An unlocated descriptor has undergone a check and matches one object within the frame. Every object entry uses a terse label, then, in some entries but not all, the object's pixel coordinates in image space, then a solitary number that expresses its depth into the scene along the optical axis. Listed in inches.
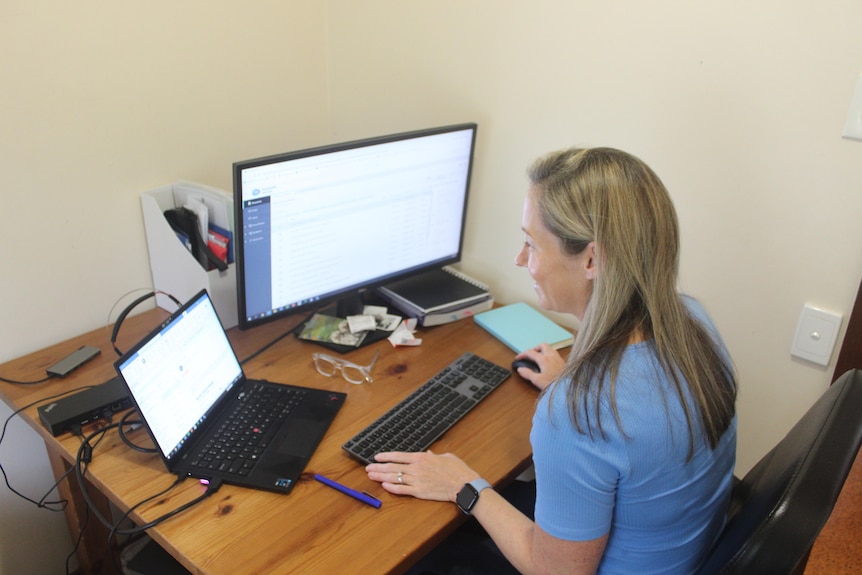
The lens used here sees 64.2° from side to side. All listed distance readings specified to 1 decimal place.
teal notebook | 63.3
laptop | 44.0
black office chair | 31.9
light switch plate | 53.8
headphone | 51.1
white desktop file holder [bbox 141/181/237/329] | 59.2
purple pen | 44.0
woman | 37.4
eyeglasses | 57.3
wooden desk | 40.4
